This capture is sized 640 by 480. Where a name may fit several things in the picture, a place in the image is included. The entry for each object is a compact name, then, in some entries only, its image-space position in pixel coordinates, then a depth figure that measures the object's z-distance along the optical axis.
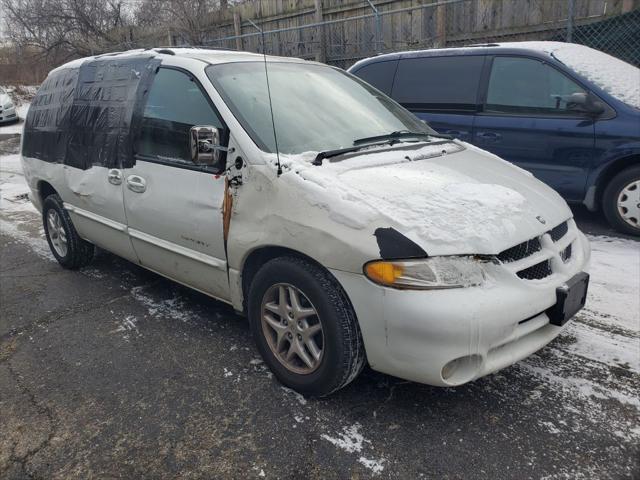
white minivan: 2.33
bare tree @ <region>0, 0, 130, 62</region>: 19.33
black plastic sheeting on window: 3.71
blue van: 5.10
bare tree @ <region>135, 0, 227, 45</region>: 14.08
